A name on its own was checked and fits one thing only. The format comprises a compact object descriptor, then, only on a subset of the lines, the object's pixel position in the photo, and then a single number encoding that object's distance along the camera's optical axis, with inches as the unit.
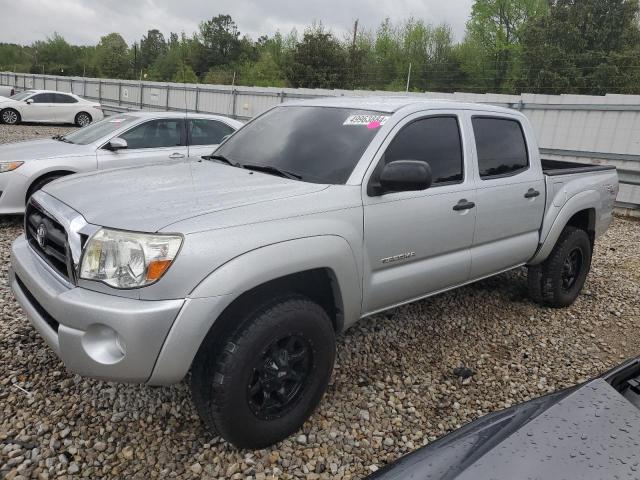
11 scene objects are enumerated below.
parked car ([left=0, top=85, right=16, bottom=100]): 944.9
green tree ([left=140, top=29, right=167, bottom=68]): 3186.5
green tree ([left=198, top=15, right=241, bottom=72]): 2578.7
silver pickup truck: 80.7
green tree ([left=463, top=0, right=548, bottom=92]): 1712.6
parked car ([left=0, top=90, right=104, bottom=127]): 703.1
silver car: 224.4
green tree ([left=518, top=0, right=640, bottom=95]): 1080.2
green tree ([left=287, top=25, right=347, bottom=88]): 1400.1
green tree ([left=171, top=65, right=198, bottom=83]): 2300.7
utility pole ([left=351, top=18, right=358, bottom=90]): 1364.4
